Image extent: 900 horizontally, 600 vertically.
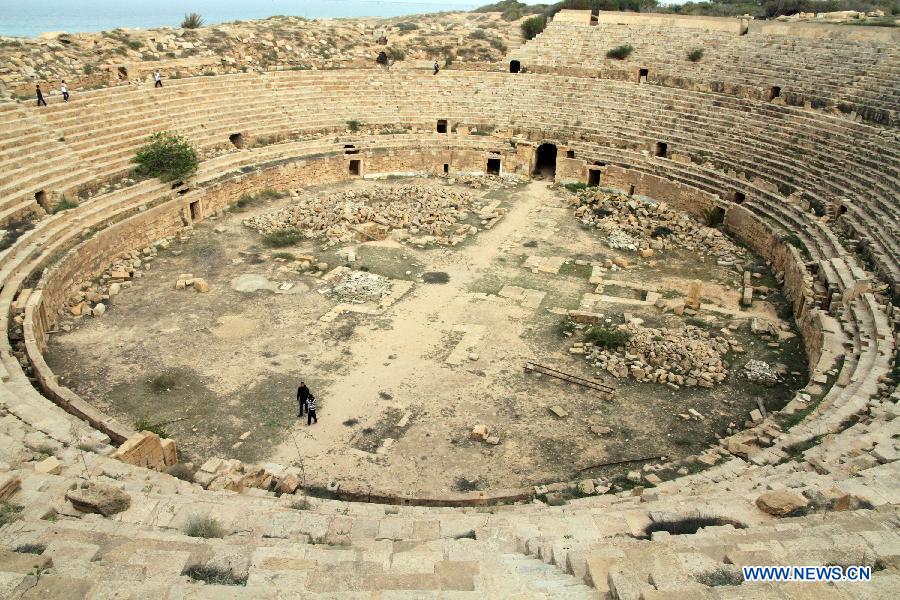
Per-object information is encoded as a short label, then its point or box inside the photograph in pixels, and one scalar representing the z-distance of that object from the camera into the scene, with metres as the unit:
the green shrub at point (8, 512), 6.83
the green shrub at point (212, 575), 6.14
